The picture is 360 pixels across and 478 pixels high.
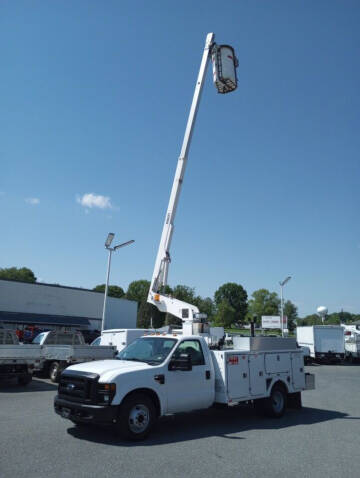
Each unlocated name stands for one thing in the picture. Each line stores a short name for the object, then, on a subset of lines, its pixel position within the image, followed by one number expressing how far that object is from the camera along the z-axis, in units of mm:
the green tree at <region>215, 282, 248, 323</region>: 118562
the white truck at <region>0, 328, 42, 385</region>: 14086
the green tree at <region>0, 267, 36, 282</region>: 100812
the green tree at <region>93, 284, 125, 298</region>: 117231
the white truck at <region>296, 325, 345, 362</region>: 29812
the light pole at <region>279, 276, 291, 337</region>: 41125
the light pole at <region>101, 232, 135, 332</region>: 27641
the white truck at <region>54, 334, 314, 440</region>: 7367
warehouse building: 43656
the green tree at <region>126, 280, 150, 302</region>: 104562
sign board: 42144
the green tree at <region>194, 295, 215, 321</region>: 89506
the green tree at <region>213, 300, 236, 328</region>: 93688
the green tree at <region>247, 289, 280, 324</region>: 92000
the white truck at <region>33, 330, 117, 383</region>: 15320
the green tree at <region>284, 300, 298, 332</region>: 102331
